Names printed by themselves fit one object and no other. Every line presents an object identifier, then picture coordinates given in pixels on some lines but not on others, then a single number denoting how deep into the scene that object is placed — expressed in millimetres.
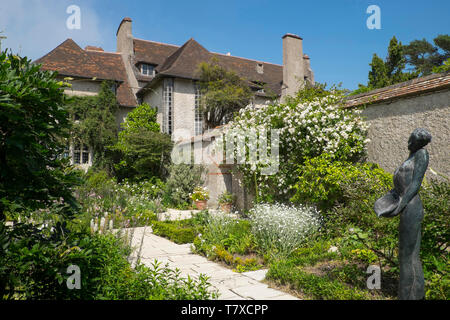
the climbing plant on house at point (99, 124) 18734
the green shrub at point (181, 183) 14086
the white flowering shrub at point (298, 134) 7609
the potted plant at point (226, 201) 12196
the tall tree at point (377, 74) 20578
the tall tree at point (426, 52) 26047
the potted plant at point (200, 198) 13508
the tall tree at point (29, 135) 2562
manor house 19781
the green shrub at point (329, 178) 6562
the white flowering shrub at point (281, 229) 6094
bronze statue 3156
